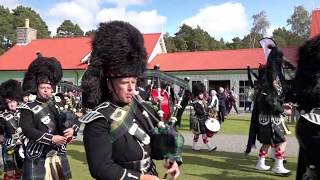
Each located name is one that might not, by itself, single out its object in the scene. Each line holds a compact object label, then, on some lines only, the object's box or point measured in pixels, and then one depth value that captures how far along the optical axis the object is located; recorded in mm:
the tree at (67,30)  63831
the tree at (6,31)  46553
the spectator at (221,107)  14215
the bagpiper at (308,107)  2480
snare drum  8362
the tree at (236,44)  54141
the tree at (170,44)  47014
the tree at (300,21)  44185
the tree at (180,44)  48380
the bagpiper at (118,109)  1900
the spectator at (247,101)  21621
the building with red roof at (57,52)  26457
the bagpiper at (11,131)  4995
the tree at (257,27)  49125
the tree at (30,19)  49531
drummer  8626
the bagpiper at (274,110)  6005
